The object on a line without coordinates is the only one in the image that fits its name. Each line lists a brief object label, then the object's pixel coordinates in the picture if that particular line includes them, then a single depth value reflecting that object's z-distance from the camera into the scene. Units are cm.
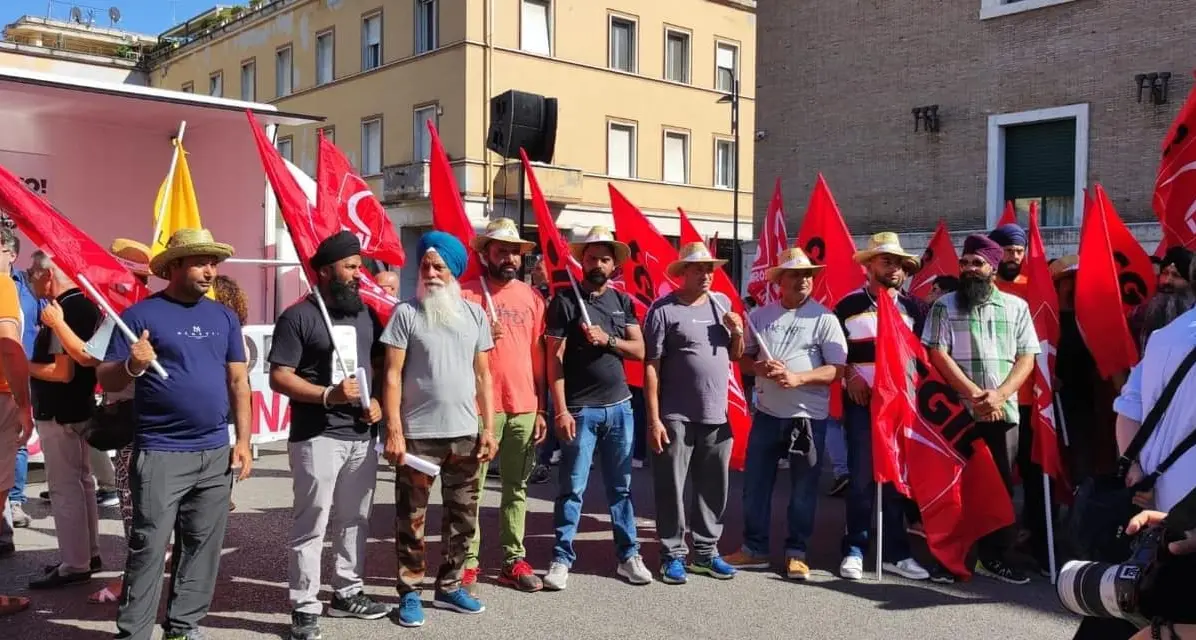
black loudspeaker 888
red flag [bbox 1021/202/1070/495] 624
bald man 863
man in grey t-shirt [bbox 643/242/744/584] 601
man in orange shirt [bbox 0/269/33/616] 491
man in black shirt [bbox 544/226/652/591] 586
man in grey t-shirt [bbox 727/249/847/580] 615
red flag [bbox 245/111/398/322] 541
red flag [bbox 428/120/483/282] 627
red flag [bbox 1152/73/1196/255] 639
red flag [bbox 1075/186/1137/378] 635
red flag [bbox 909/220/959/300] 855
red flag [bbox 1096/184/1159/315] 709
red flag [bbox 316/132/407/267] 645
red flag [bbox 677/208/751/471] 657
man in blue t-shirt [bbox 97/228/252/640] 437
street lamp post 2455
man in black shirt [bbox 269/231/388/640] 486
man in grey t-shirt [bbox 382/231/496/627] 512
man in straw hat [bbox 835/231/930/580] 618
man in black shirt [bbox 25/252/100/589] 570
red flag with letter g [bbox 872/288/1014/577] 602
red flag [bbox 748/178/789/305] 882
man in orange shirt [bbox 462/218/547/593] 575
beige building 2805
